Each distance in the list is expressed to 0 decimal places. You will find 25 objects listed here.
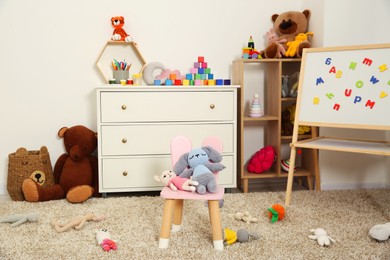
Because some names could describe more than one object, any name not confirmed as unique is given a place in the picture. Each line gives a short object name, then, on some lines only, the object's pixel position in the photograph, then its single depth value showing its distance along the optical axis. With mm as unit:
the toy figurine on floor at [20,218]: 2283
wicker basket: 2814
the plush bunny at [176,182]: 1900
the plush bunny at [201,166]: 1901
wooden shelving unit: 2971
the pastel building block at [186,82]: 2871
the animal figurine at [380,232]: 1972
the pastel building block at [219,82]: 2898
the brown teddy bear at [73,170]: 2727
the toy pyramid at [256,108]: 3051
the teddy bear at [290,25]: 3076
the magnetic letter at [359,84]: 2396
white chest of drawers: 2773
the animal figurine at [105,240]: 1905
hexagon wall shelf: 3067
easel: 2334
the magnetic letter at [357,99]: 2398
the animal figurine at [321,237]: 1943
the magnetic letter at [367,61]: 2377
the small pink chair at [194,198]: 1854
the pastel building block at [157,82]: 2850
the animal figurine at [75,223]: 2162
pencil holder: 2945
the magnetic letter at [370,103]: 2354
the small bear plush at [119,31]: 2988
